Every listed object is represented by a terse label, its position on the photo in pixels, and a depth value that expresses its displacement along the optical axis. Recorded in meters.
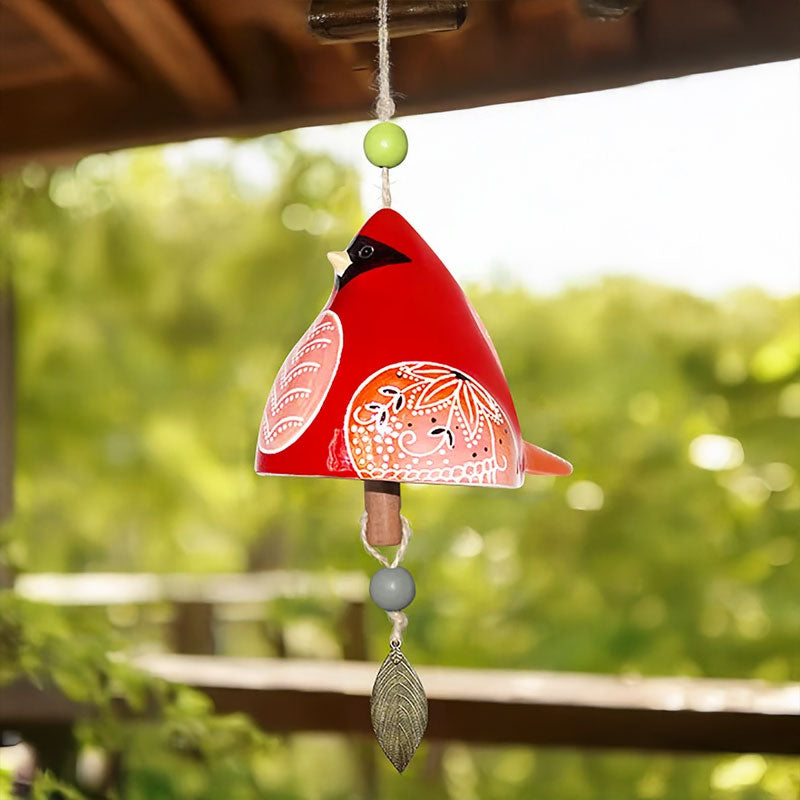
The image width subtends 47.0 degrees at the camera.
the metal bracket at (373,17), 1.06
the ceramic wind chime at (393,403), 0.69
